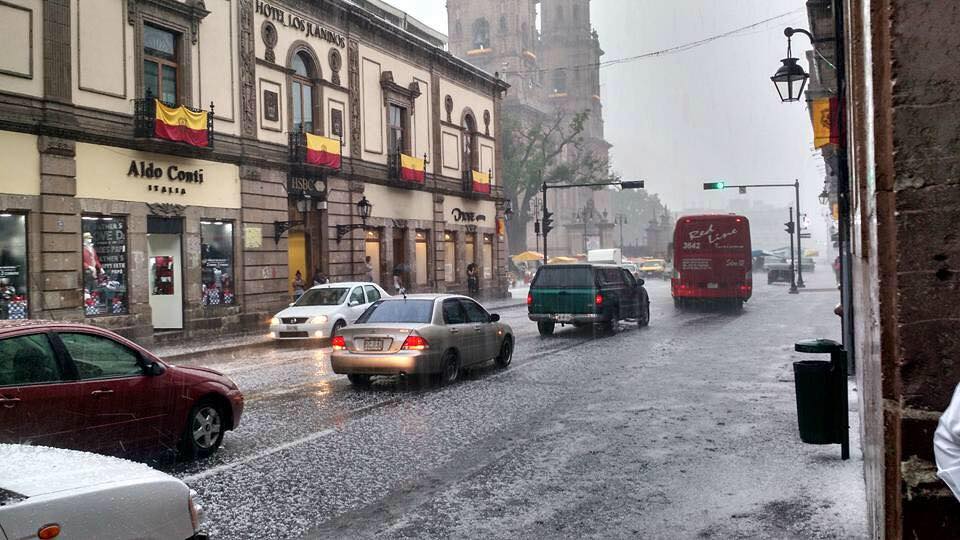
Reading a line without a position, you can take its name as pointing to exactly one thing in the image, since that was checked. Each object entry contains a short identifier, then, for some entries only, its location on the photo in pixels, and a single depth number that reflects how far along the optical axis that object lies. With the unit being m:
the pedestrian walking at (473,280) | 39.34
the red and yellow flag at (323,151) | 27.44
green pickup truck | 20.72
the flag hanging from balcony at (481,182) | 40.31
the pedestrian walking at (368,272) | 30.41
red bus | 28.70
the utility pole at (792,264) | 43.07
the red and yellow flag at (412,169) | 33.28
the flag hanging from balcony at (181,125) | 21.58
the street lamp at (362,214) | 29.59
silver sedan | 11.95
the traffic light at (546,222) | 40.18
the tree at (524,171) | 70.88
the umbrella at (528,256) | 67.69
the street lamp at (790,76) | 13.20
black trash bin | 7.43
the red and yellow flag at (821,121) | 16.62
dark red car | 6.28
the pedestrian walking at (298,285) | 27.45
